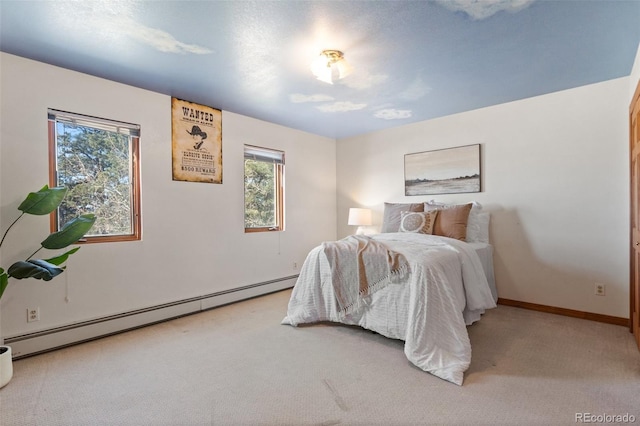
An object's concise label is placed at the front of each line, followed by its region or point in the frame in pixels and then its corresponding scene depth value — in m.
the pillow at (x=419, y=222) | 3.42
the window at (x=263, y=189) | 4.00
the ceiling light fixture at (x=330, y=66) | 2.31
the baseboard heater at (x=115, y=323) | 2.36
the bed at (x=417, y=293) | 2.10
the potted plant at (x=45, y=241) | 1.99
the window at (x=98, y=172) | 2.59
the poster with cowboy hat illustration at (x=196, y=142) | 3.25
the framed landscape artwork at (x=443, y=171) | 3.72
